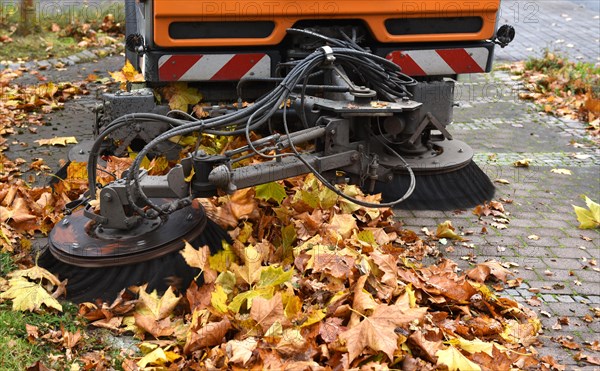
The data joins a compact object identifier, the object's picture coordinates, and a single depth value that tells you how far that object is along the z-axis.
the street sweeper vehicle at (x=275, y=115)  3.29
